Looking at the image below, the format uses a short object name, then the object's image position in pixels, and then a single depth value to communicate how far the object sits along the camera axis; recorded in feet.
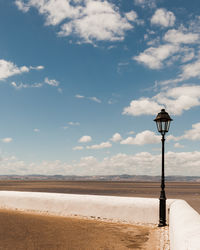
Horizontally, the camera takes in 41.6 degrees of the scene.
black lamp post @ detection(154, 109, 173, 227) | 36.71
